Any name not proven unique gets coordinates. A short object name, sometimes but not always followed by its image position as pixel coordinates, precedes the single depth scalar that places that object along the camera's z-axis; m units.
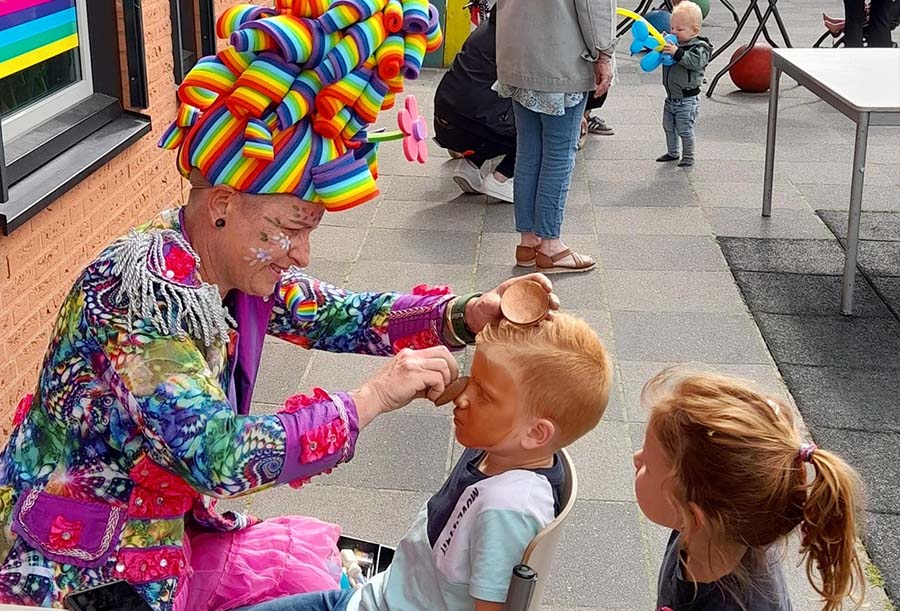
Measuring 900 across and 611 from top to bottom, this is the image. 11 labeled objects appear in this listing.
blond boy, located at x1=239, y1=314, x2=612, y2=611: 2.15
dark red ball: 10.80
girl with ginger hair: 1.95
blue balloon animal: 7.88
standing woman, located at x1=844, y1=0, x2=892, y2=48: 10.94
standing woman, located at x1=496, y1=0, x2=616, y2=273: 5.56
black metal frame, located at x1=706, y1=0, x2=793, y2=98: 10.86
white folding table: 5.20
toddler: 7.80
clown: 2.00
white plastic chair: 1.90
